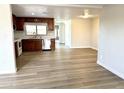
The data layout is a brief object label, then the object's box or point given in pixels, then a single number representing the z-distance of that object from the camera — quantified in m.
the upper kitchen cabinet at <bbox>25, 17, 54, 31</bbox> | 5.37
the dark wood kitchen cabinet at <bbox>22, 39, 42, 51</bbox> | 5.32
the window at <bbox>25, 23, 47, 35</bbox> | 5.61
